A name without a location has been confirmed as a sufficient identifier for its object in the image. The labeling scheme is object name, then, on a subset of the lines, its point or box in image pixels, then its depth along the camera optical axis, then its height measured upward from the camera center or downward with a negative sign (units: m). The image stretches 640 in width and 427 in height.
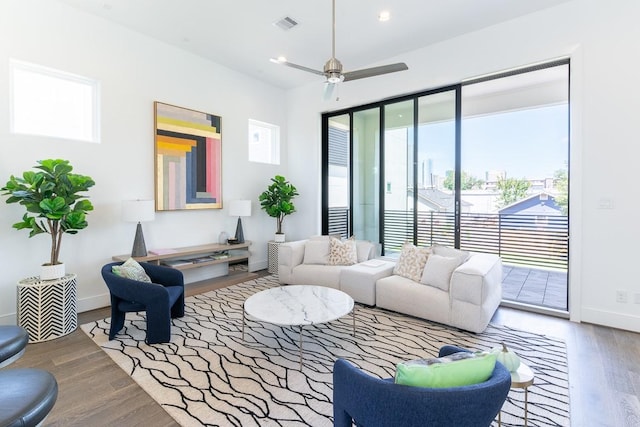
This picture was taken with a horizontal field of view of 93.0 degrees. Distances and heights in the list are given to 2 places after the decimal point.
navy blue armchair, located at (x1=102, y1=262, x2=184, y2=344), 2.76 -0.89
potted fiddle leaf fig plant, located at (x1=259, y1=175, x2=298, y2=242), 5.46 +0.17
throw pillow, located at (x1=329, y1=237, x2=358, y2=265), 4.33 -0.64
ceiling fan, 2.76 +1.27
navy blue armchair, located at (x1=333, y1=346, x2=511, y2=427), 1.06 -0.71
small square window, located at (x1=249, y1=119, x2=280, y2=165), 5.80 +1.31
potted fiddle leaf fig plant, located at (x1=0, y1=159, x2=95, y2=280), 2.84 +0.09
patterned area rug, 1.94 -1.27
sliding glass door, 4.47 +0.59
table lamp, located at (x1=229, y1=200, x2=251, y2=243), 4.97 +0.00
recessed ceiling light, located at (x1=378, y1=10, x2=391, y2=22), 3.53 +2.29
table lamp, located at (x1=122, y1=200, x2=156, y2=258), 3.70 -0.07
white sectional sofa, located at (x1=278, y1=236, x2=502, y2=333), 3.00 -0.86
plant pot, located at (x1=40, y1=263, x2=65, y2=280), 2.95 -0.62
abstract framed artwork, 4.34 +0.76
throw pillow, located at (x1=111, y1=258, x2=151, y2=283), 3.02 -0.64
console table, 3.97 -0.71
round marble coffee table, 2.51 -0.90
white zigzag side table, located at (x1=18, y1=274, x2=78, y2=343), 2.83 -0.94
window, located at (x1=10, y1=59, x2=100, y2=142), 3.29 +1.23
